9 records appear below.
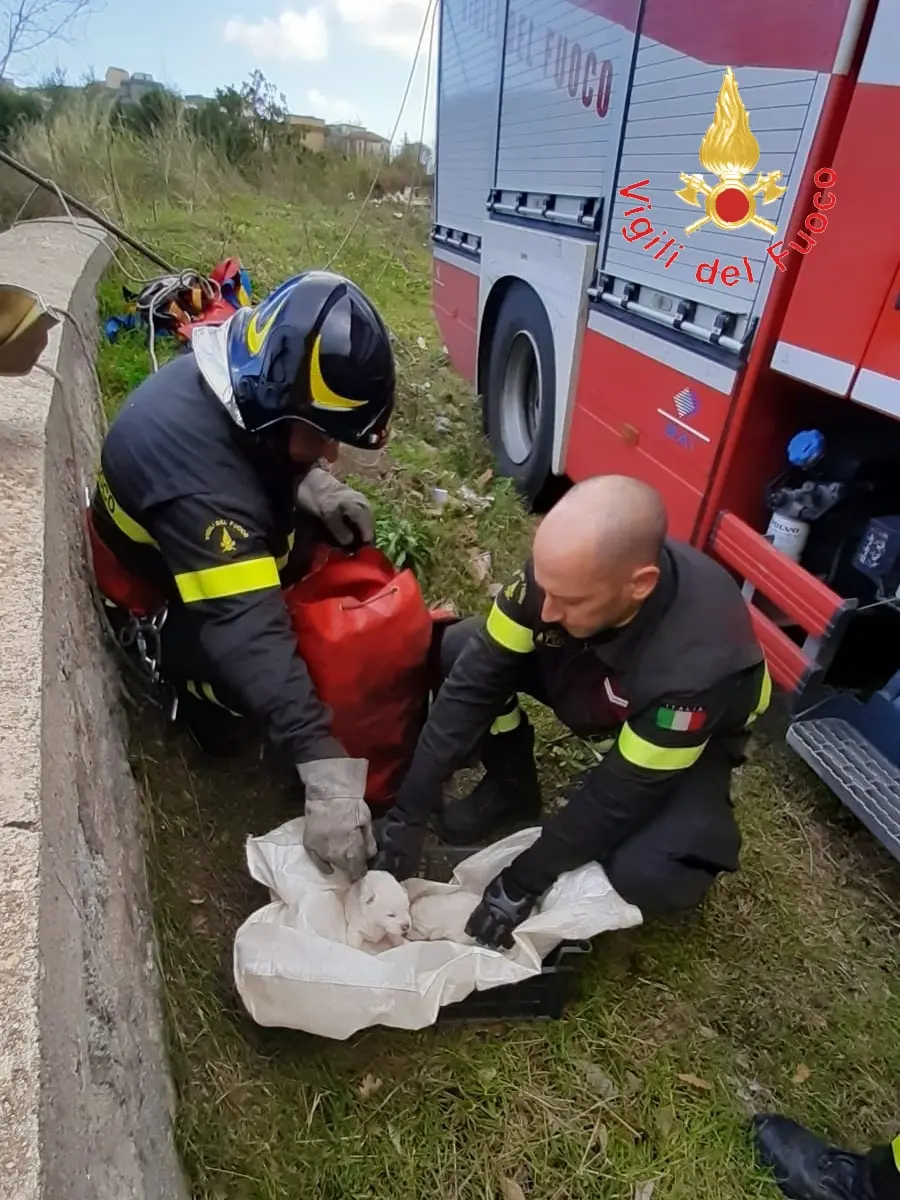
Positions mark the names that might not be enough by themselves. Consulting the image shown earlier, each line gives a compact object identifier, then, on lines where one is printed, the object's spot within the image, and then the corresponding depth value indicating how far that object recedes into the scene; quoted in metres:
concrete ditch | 0.90
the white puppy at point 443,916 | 2.03
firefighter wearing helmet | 1.82
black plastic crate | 1.97
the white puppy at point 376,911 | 1.90
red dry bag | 2.15
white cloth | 1.73
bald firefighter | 1.70
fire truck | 2.25
